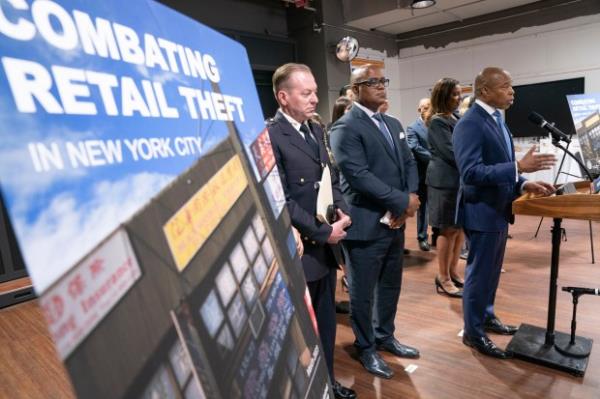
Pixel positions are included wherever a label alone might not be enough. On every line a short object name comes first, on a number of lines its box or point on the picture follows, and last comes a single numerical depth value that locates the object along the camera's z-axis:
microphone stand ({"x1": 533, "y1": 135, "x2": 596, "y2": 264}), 1.94
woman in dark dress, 2.69
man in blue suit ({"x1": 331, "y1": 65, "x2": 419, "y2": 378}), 1.92
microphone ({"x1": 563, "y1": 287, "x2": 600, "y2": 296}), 1.92
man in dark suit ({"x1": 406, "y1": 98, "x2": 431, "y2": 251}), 3.85
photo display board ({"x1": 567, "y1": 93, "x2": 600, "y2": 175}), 2.52
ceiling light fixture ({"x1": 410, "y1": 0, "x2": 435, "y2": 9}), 5.09
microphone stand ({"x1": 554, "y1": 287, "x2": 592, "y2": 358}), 2.06
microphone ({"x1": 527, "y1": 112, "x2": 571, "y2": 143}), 1.90
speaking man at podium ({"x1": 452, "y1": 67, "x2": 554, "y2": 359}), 1.94
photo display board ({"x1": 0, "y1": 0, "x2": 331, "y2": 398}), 0.40
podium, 1.66
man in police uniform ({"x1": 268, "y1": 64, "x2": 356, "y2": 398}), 1.55
